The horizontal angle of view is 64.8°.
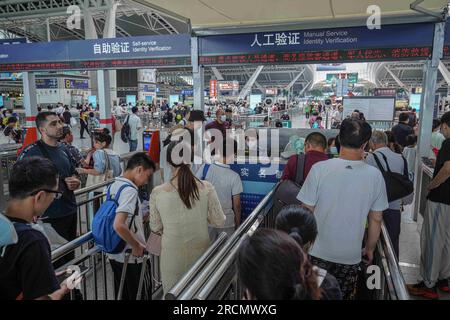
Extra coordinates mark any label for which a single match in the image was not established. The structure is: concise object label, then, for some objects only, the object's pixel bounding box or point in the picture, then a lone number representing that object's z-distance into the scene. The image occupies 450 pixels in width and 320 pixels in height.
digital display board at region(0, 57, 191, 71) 7.35
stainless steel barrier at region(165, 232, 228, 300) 1.70
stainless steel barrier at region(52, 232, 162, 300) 2.59
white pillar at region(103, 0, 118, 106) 22.11
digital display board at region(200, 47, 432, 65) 5.69
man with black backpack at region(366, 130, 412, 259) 3.42
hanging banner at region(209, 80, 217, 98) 30.59
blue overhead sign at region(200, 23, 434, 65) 5.64
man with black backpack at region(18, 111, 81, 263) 3.46
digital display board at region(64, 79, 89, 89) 36.65
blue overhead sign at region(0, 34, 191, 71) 7.28
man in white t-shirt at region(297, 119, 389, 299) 2.34
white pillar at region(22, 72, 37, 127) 10.18
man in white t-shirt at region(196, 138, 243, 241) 3.36
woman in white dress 2.50
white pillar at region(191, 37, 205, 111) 6.78
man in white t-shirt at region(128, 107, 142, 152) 11.16
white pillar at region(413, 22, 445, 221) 5.50
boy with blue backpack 2.61
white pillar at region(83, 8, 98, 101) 22.28
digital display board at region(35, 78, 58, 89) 35.22
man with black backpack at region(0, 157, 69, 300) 1.48
